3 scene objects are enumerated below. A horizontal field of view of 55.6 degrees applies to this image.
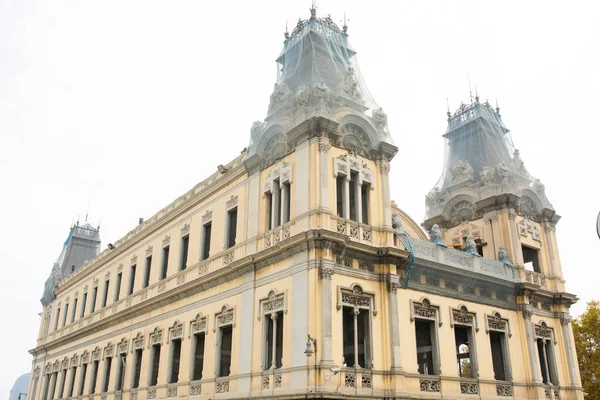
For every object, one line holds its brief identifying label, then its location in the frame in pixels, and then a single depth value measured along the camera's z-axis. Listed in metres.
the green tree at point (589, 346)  36.50
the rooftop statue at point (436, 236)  24.17
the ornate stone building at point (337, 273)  19.41
